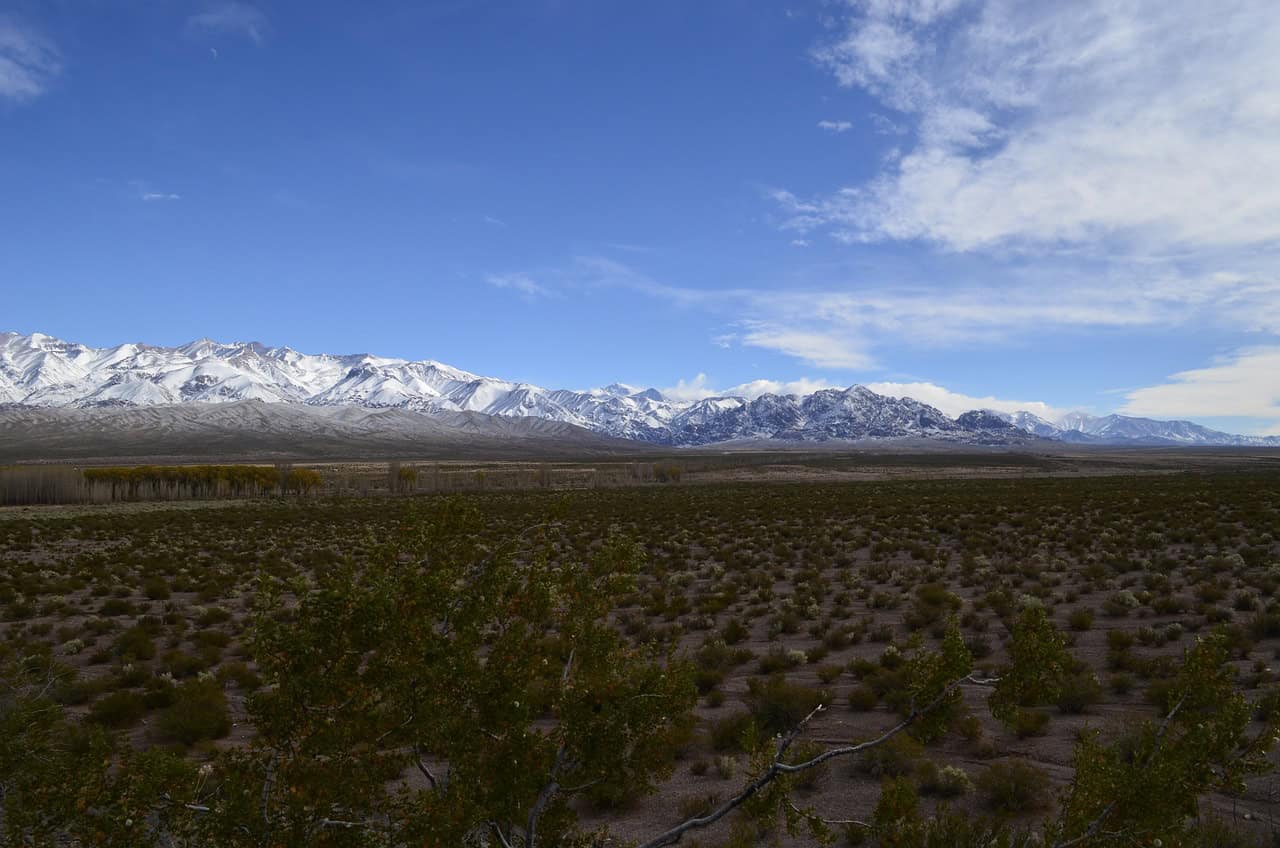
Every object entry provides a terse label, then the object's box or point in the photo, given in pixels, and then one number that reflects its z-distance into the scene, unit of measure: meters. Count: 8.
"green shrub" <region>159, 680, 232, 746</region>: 9.62
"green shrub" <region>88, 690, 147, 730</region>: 10.23
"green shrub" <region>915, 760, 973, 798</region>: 7.54
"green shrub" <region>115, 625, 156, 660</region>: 13.84
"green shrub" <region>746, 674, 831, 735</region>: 9.41
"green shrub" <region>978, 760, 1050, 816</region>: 7.11
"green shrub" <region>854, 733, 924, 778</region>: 8.15
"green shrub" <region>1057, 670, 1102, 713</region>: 9.79
